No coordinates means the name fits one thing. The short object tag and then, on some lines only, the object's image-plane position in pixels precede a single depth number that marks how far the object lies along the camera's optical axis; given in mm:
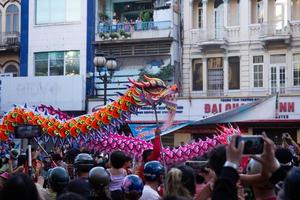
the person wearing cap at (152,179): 6223
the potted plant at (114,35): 27734
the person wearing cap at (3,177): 7644
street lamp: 18189
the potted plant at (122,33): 27625
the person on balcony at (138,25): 27531
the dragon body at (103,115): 13633
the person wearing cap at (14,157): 12248
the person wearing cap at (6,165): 11296
